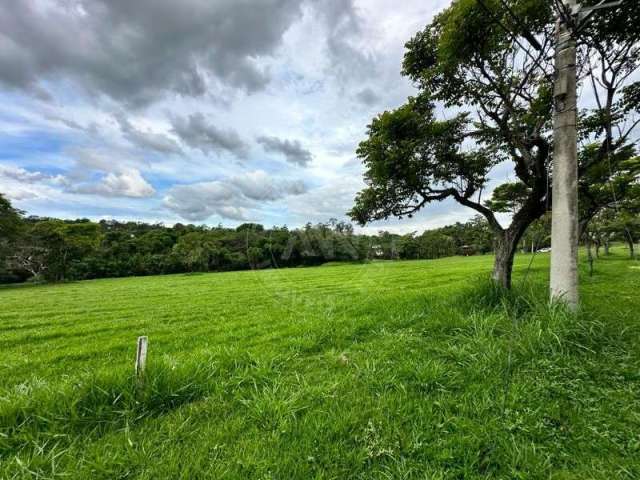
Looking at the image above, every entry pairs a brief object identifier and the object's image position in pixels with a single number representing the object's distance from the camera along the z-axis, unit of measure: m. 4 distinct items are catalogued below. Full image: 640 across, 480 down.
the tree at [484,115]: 4.36
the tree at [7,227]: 24.61
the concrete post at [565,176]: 3.59
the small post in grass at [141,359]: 2.31
